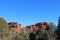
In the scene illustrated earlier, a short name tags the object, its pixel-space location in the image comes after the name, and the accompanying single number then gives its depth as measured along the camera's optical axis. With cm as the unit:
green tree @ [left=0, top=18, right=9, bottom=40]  1889
